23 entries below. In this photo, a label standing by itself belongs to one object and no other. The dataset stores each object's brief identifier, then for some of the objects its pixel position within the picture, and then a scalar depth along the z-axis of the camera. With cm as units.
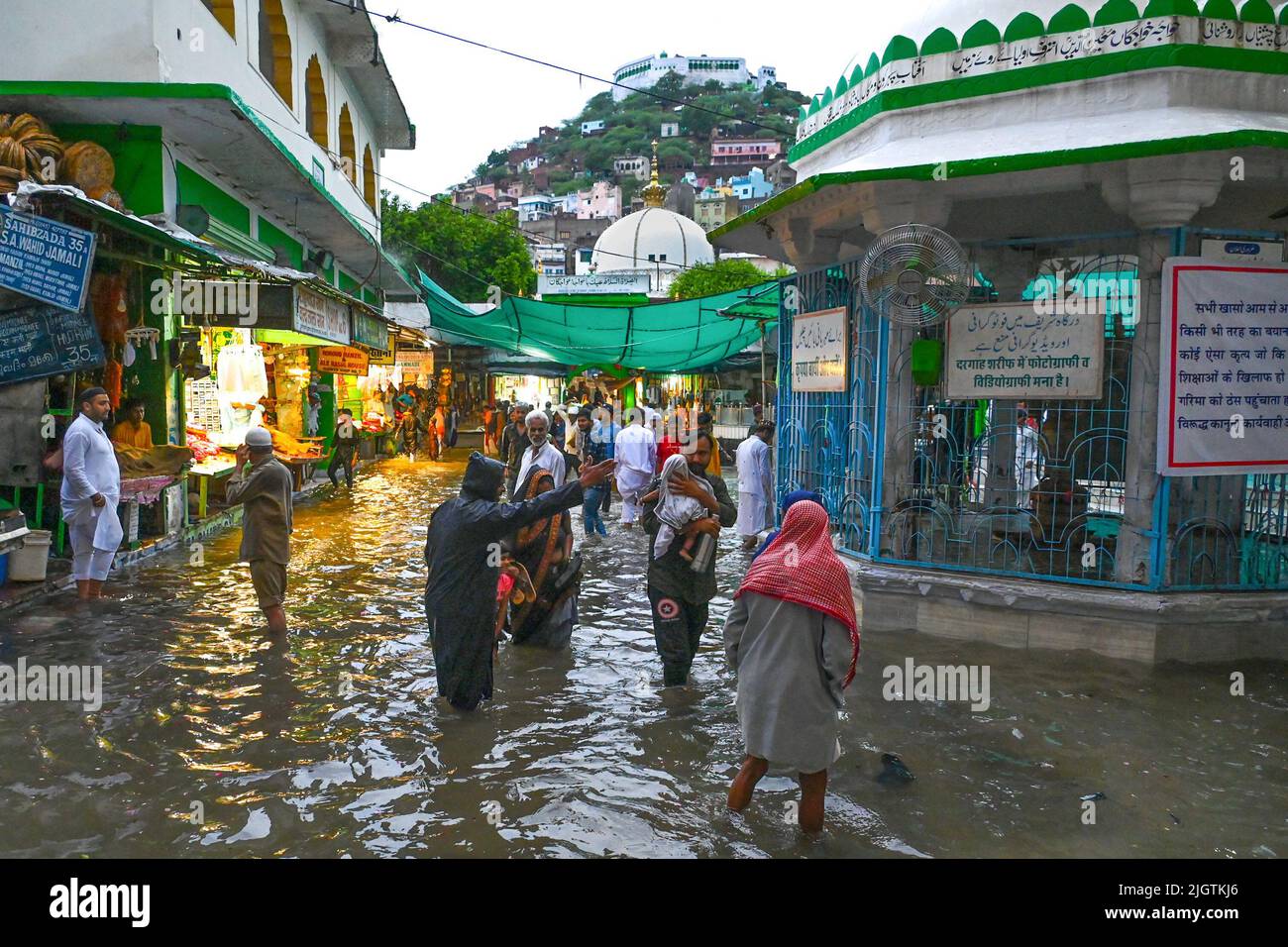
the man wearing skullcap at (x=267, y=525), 659
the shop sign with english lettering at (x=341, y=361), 1628
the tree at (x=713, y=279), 3541
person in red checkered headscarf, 387
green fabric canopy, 1504
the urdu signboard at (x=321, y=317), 1046
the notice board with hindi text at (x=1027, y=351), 672
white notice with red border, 646
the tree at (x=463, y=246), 3772
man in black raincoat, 496
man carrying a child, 570
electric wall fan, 659
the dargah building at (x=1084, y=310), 642
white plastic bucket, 754
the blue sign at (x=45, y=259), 682
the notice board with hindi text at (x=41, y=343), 739
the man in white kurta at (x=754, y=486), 1027
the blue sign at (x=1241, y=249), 657
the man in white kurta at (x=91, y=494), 718
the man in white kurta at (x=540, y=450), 712
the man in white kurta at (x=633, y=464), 1266
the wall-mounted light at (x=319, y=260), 1689
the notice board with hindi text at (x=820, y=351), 800
